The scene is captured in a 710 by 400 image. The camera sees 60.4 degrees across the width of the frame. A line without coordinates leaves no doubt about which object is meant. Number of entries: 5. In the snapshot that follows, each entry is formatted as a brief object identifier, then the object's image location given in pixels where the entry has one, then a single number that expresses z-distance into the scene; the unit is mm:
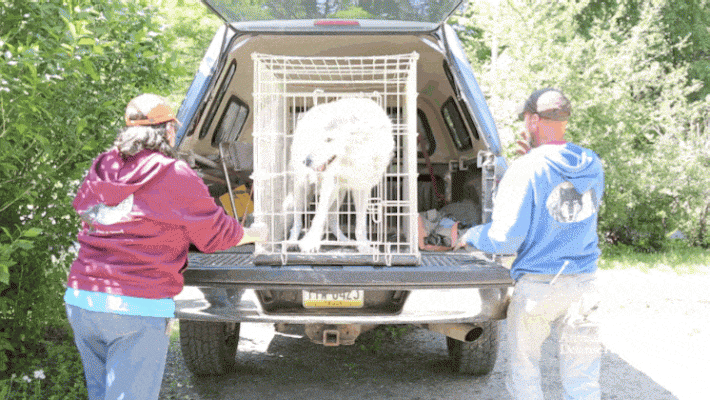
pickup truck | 3109
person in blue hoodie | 2727
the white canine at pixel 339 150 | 3584
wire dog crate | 3289
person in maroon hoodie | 2293
